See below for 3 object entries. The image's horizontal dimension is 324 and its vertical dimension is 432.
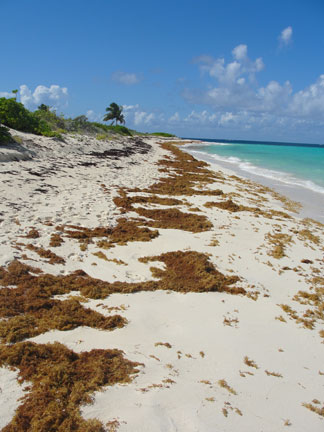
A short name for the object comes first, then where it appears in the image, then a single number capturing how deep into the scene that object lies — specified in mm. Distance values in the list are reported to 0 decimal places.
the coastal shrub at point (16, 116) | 17797
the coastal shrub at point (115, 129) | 40156
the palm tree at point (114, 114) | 61844
